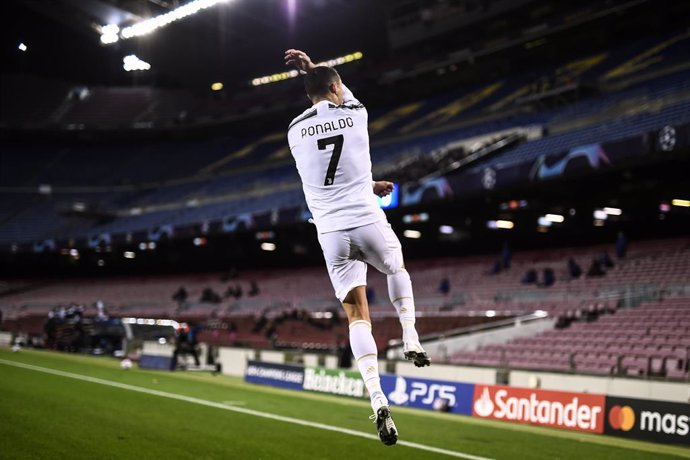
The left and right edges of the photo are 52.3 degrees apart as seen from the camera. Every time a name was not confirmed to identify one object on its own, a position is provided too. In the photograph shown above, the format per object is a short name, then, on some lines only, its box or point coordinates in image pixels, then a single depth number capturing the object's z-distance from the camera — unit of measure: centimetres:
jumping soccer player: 498
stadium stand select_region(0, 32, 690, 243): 2887
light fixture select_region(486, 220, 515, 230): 3152
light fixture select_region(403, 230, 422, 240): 3494
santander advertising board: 1257
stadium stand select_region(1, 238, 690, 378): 1716
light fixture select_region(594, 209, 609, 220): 2840
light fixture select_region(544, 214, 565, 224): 2975
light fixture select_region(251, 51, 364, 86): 4306
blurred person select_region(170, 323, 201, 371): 2435
